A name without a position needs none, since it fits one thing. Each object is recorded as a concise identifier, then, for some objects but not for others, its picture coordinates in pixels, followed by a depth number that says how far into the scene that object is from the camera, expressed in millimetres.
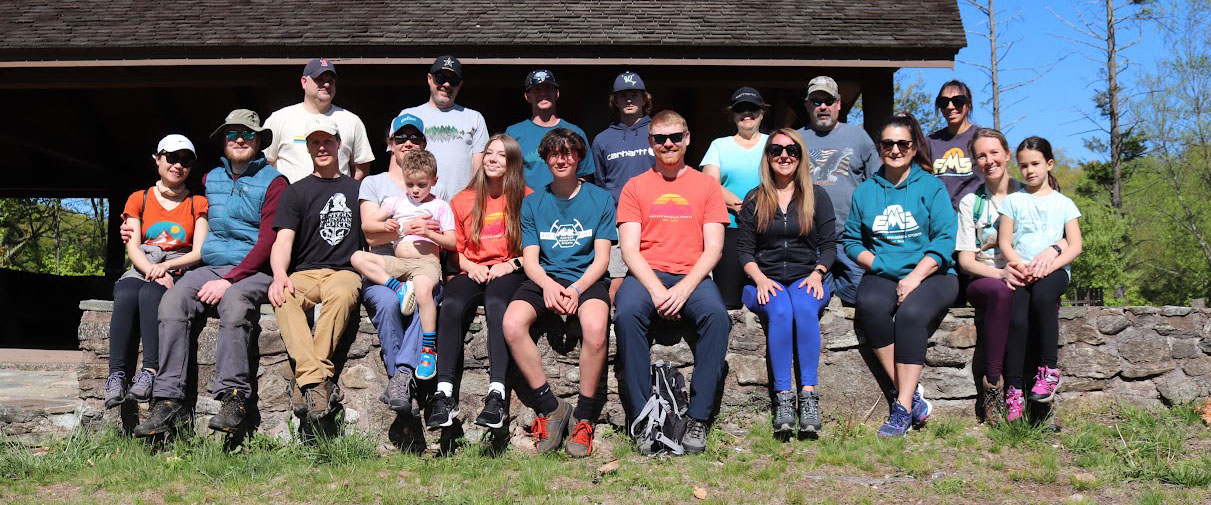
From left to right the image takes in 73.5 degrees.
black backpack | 4176
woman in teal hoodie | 4465
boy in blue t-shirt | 4297
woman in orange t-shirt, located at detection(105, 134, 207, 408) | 4605
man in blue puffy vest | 4414
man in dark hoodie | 5445
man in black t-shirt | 4383
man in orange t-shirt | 4270
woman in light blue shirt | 5113
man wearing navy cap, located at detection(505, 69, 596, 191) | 5547
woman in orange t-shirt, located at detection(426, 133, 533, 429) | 4359
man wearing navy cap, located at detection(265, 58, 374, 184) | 5527
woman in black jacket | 4469
